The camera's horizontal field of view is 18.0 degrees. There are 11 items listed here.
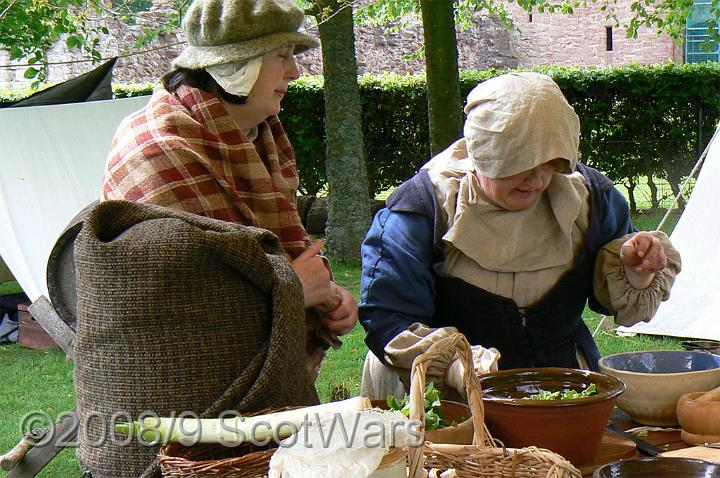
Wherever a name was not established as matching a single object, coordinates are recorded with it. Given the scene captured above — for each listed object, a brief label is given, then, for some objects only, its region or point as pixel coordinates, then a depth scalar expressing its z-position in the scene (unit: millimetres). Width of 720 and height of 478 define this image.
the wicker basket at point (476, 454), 4177
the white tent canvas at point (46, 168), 9207
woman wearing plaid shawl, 4878
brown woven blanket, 4386
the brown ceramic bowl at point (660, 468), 4281
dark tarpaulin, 9570
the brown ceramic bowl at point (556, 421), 4450
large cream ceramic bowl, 4707
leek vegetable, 4236
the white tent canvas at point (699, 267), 9052
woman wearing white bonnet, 4989
